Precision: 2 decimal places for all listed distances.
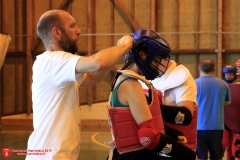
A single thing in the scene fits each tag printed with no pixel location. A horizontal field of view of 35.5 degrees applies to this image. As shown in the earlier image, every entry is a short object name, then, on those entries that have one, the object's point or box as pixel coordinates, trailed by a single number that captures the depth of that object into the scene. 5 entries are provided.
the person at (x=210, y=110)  5.17
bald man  2.24
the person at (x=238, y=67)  5.75
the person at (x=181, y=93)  2.66
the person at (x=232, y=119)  5.49
